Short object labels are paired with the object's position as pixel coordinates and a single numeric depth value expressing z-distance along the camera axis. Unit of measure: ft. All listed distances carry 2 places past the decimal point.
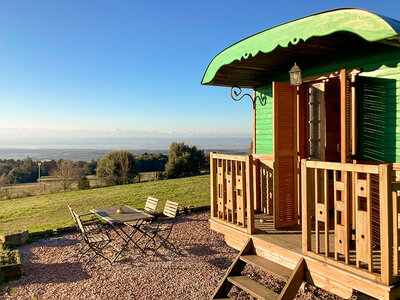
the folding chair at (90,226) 21.74
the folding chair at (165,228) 22.16
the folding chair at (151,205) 26.56
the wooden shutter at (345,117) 12.67
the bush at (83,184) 63.72
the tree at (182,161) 80.18
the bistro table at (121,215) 20.19
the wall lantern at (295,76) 15.01
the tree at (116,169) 72.33
